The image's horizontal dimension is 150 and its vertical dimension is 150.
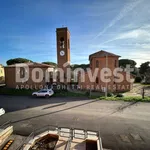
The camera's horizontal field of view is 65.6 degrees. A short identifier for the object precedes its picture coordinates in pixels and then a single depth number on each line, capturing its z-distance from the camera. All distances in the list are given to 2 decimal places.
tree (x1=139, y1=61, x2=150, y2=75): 48.28
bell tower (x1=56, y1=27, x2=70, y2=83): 23.56
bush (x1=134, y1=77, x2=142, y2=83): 42.37
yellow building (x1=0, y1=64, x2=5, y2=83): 38.27
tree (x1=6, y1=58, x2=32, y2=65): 45.44
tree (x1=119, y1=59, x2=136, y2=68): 52.45
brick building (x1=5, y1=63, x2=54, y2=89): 24.25
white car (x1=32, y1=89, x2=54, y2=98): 19.08
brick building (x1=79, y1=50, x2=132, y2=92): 22.75
